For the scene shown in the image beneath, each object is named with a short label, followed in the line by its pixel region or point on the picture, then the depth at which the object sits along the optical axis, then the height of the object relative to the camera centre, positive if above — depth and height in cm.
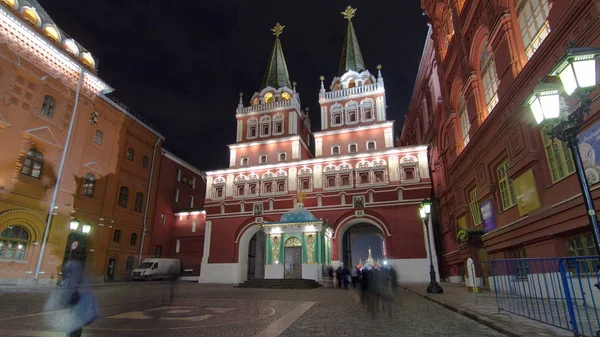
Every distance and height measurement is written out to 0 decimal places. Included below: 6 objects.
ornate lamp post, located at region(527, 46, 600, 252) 466 +242
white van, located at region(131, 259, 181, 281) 2706 +24
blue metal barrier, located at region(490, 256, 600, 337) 494 -45
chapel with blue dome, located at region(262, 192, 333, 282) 2444 +182
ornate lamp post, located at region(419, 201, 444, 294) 1372 +4
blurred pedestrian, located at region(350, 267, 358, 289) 2148 -29
